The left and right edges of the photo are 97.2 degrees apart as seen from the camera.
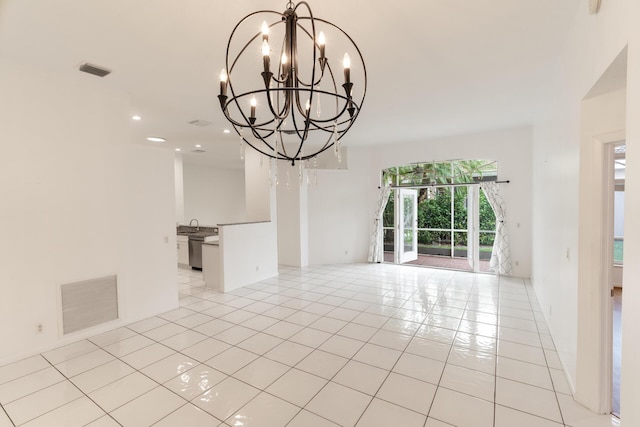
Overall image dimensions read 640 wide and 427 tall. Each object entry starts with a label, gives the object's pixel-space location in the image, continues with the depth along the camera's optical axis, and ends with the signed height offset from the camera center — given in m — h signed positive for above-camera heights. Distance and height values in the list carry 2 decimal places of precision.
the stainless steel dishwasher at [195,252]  6.60 -1.03
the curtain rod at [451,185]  5.96 +0.48
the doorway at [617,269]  2.10 -1.16
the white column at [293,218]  6.86 -0.28
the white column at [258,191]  6.12 +0.37
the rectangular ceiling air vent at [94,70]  3.03 +1.54
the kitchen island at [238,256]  5.09 -0.94
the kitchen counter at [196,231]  6.61 -0.58
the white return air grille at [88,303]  3.22 -1.12
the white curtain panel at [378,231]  7.27 -0.66
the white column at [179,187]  7.91 +0.59
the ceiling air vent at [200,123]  5.01 +1.55
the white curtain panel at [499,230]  5.95 -0.54
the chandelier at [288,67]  1.62 +1.55
